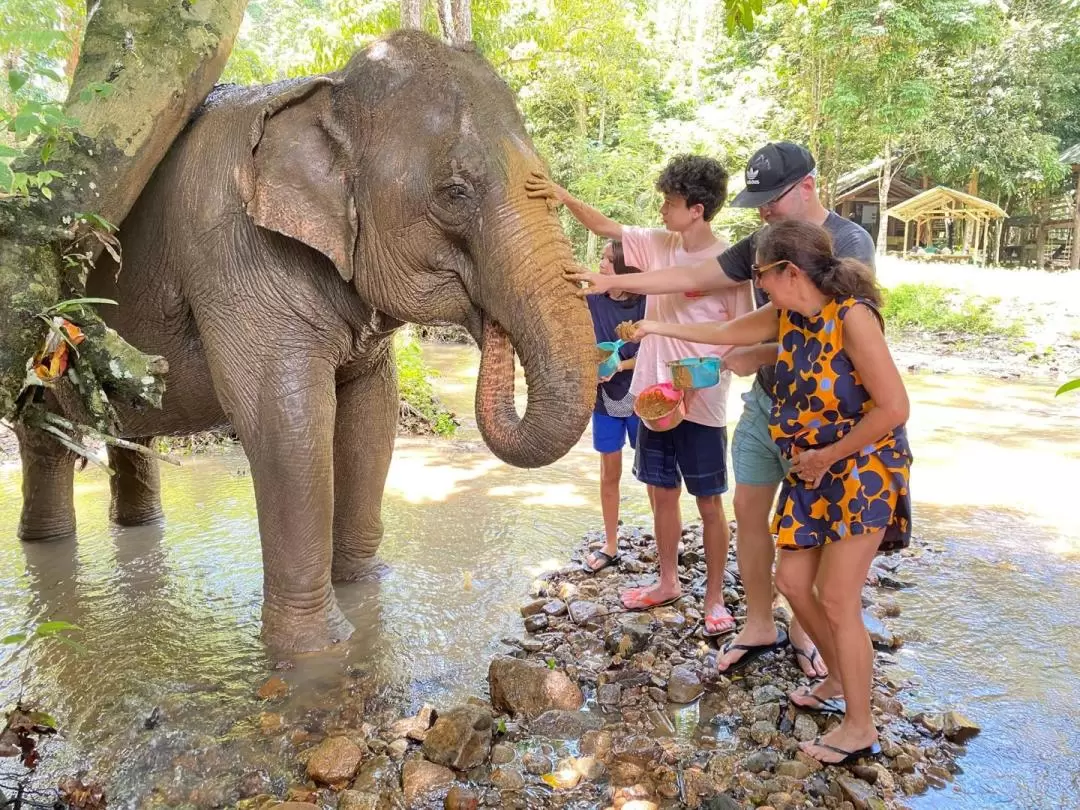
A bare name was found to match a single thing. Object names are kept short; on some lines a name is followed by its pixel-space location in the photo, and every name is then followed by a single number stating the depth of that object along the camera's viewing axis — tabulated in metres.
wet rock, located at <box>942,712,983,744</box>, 3.08
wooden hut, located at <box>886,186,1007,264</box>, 27.02
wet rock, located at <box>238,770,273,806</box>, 2.80
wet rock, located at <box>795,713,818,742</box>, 3.10
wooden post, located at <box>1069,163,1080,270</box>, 25.88
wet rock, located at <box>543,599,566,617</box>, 4.21
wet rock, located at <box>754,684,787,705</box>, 3.37
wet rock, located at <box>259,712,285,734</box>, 3.19
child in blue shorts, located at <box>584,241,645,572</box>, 4.86
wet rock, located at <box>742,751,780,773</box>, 2.89
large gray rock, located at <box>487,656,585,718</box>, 3.30
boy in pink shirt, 3.82
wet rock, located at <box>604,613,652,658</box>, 3.81
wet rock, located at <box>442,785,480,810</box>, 2.69
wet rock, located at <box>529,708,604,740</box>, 3.16
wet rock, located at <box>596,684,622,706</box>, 3.39
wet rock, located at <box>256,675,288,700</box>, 3.43
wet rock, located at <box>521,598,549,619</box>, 4.23
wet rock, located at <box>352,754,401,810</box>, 2.78
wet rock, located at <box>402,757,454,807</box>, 2.79
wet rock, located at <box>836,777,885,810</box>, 2.66
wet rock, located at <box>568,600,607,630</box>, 4.12
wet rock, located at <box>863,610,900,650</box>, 3.87
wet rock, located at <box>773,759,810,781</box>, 2.84
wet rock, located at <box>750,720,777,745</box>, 3.08
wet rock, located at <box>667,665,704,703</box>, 3.41
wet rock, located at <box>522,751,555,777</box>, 2.92
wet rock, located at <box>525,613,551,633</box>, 4.07
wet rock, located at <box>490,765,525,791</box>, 2.82
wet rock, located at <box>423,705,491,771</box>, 2.92
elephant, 3.20
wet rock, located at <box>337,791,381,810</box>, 2.69
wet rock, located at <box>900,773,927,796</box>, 2.79
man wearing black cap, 3.37
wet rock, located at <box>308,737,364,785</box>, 2.84
